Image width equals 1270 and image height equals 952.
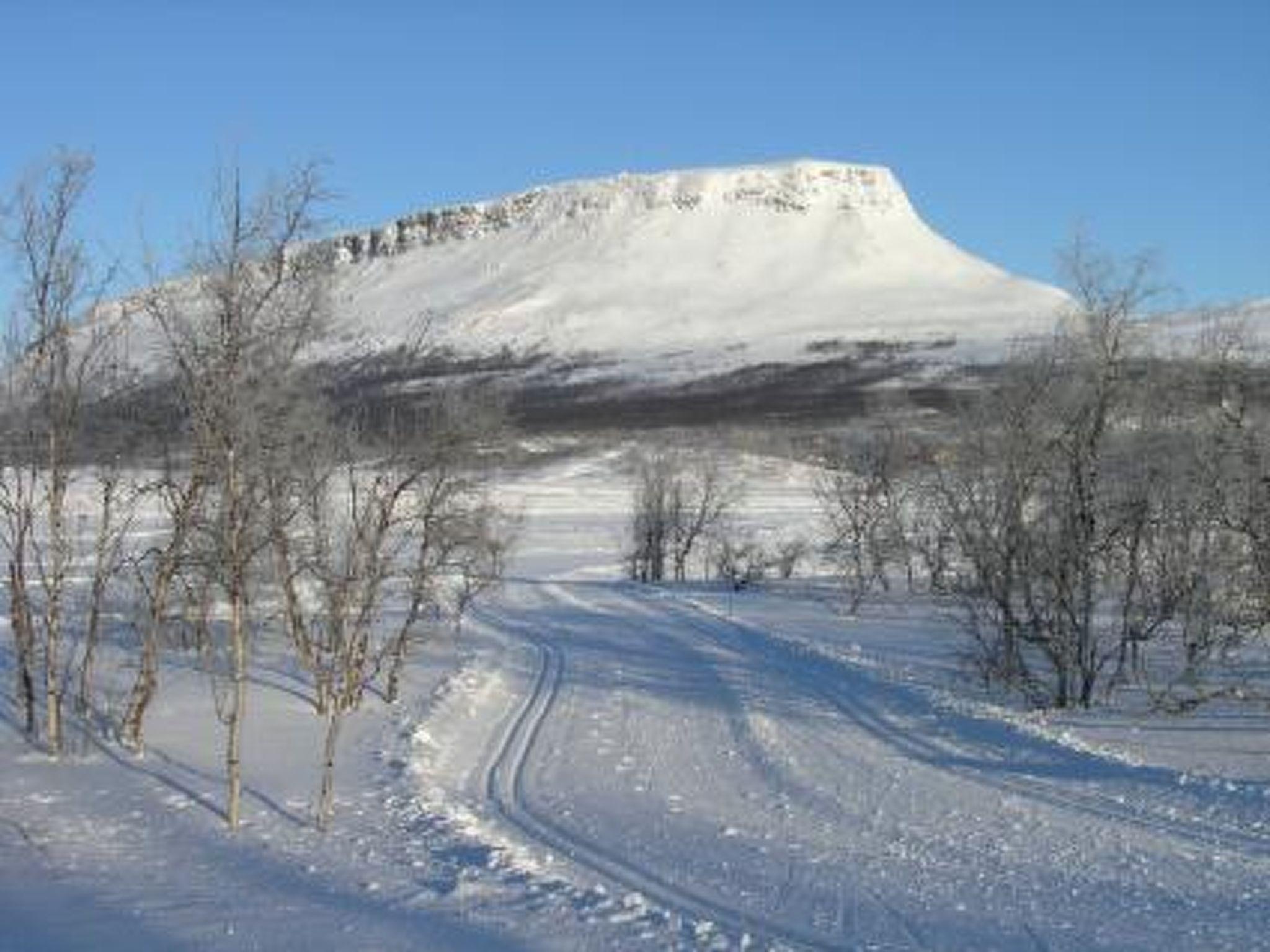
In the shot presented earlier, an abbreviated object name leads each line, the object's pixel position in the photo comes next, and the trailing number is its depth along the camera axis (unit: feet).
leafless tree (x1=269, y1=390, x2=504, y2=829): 61.41
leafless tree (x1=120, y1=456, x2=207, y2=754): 64.23
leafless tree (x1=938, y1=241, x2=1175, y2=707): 85.30
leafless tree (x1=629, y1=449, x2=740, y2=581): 232.53
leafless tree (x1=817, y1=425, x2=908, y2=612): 182.50
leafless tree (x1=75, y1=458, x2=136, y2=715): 68.23
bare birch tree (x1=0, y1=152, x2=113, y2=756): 64.54
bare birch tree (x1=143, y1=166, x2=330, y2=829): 54.29
